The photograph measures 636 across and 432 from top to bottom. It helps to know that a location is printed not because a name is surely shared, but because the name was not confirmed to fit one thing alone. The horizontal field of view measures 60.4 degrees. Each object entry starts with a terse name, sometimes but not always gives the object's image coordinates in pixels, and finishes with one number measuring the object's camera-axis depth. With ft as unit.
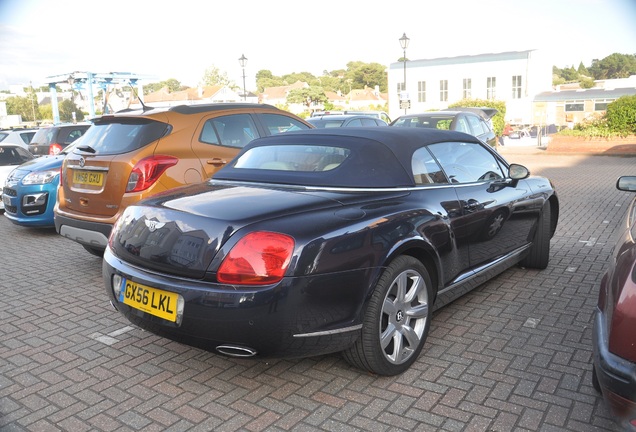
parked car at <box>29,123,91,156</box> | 38.86
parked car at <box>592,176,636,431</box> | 7.00
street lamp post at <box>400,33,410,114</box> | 78.28
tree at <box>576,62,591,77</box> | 400.51
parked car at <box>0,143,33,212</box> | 31.01
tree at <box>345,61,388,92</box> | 408.26
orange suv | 16.44
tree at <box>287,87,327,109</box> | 270.05
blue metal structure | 91.66
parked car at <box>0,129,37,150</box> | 44.32
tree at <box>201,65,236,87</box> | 336.53
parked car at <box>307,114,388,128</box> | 38.88
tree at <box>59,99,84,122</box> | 197.15
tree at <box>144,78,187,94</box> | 419.87
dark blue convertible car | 9.08
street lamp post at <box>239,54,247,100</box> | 89.30
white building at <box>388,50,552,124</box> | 175.22
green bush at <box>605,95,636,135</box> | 63.62
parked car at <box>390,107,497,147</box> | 37.22
